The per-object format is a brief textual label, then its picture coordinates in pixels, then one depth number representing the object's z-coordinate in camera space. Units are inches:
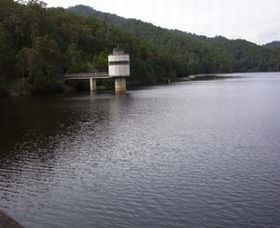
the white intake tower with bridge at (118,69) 3958.6
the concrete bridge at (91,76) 4160.3
